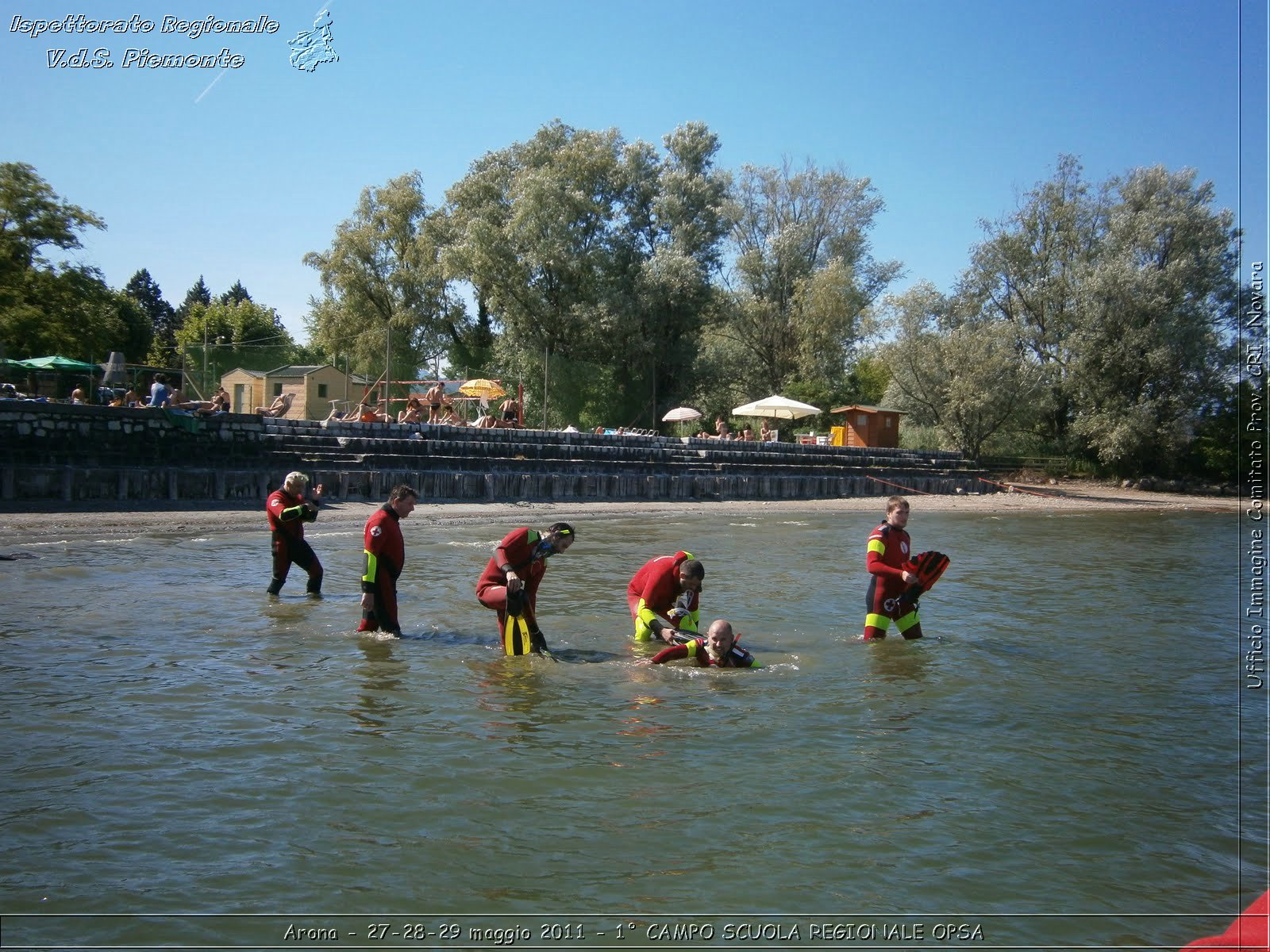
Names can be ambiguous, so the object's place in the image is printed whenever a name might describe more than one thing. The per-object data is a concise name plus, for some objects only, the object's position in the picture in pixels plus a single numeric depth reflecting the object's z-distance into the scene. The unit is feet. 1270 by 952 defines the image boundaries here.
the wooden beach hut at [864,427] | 131.13
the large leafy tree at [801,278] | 154.10
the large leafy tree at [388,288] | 150.30
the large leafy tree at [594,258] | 135.13
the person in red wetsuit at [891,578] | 30.91
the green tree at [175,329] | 202.90
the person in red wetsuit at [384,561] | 29.55
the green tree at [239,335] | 116.47
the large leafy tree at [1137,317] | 129.08
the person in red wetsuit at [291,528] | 36.65
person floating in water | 29.73
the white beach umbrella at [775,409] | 125.90
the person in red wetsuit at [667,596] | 30.19
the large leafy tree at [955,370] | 137.39
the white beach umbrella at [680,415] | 121.60
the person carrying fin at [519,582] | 28.14
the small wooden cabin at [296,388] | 116.67
